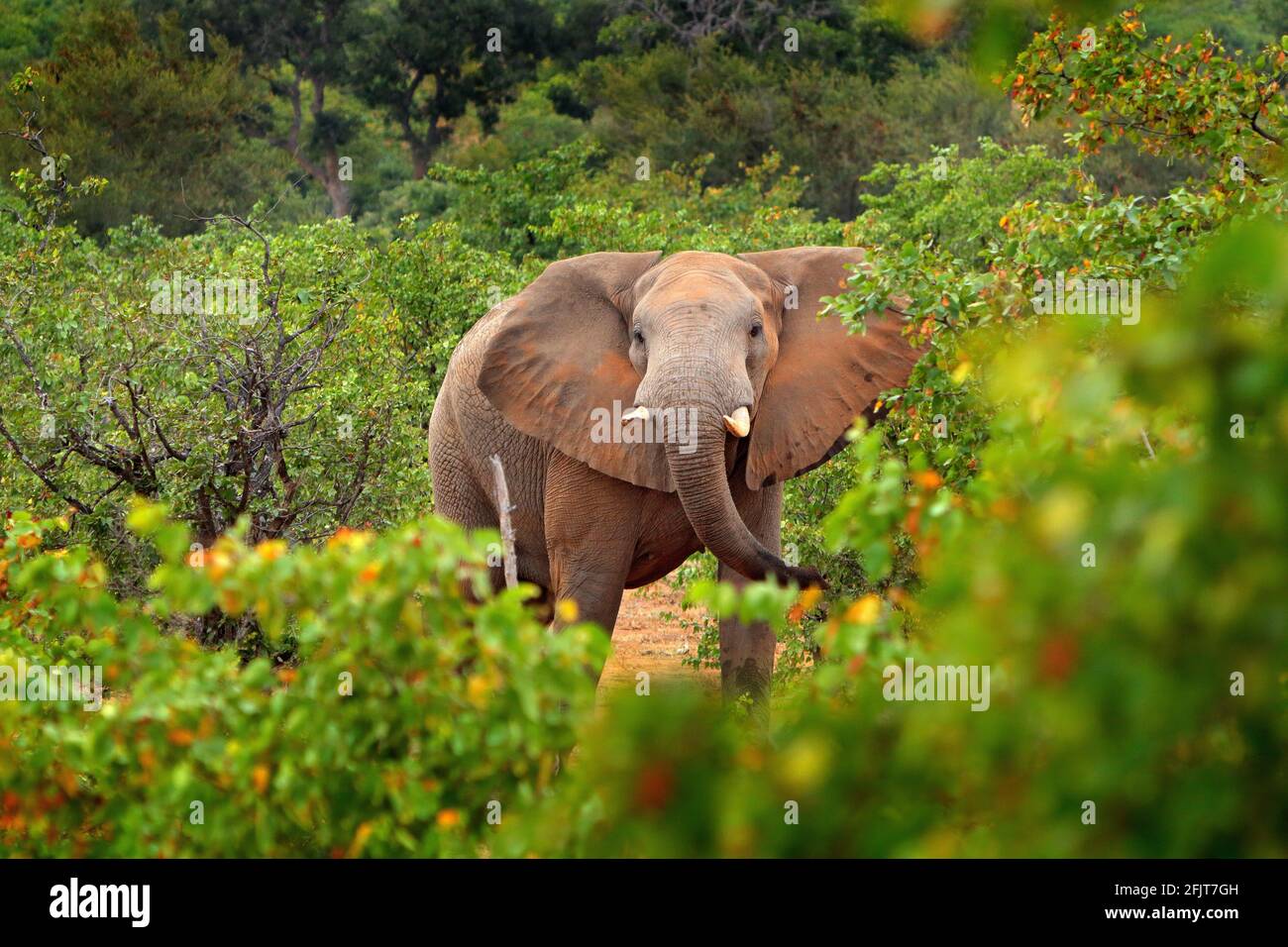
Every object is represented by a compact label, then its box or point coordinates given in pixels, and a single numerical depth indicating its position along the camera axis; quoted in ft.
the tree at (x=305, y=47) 111.24
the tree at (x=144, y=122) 90.38
